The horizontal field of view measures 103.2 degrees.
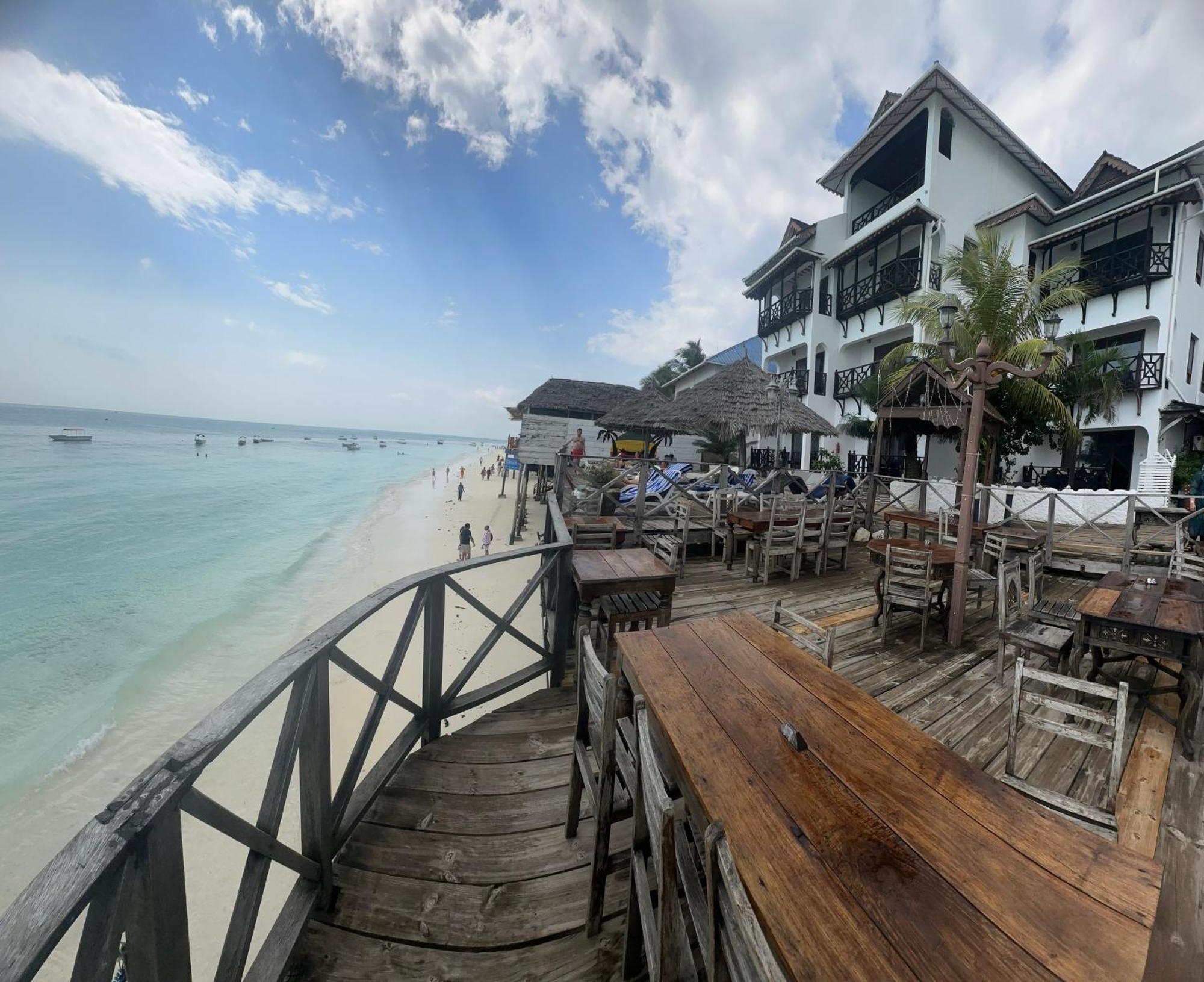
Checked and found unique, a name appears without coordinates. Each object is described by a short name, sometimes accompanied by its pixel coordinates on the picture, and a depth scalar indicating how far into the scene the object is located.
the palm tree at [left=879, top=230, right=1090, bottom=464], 10.29
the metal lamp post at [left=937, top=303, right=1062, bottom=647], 4.80
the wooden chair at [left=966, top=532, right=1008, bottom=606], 5.39
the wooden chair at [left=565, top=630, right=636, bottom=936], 1.96
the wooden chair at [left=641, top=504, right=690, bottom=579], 6.37
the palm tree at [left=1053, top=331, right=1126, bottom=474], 12.69
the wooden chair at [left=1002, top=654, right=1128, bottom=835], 2.26
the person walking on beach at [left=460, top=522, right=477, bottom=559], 15.43
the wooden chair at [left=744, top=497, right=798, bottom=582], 6.94
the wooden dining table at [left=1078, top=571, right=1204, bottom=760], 3.32
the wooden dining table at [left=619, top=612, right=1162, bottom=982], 1.03
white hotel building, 13.56
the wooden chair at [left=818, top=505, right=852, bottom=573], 8.00
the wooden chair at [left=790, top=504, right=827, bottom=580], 7.25
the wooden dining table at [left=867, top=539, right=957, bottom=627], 5.29
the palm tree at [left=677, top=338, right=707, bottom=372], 36.13
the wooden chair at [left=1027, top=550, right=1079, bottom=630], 4.25
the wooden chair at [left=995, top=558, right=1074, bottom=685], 3.79
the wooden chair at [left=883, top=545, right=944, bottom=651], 4.91
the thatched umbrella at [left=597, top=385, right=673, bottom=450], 13.82
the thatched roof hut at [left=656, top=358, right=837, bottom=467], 11.29
